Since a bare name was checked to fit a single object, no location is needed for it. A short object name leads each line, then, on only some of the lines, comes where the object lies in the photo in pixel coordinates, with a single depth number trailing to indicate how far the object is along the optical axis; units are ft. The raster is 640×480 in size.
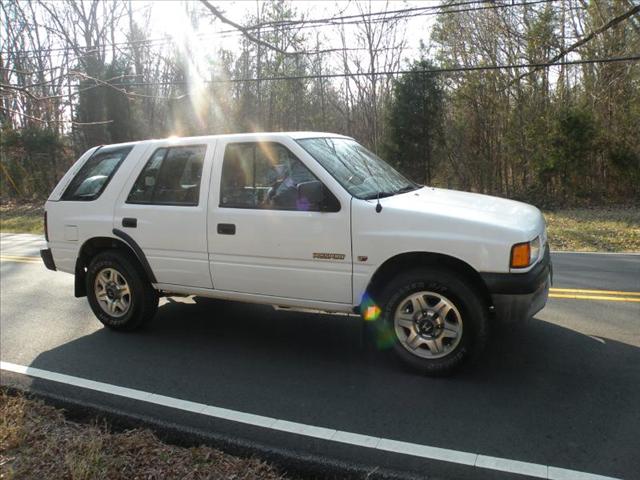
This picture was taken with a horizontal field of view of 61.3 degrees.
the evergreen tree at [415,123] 64.49
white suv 13.05
